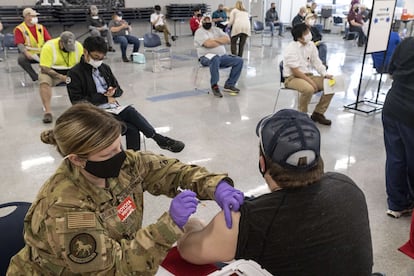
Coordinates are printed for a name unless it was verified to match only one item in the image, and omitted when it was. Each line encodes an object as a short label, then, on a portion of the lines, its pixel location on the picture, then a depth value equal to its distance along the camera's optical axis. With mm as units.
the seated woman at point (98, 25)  9320
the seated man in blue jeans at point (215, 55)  5770
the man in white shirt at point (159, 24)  10359
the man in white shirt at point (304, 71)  4574
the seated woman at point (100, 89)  3289
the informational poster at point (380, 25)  4516
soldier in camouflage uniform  1152
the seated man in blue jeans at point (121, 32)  8906
